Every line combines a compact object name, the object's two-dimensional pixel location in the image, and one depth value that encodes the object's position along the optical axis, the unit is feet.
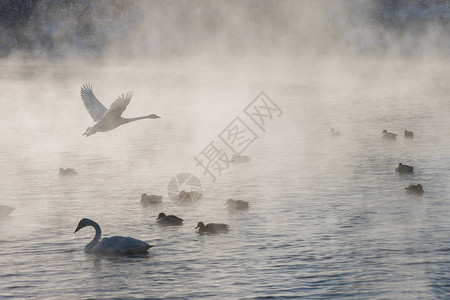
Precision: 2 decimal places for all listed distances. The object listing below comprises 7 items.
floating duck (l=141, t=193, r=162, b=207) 97.81
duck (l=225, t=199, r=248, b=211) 93.76
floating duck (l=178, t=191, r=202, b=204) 100.12
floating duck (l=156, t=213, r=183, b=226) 87.04
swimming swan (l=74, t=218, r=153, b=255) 77.05
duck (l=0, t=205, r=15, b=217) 92.68
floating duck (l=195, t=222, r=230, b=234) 83.56
